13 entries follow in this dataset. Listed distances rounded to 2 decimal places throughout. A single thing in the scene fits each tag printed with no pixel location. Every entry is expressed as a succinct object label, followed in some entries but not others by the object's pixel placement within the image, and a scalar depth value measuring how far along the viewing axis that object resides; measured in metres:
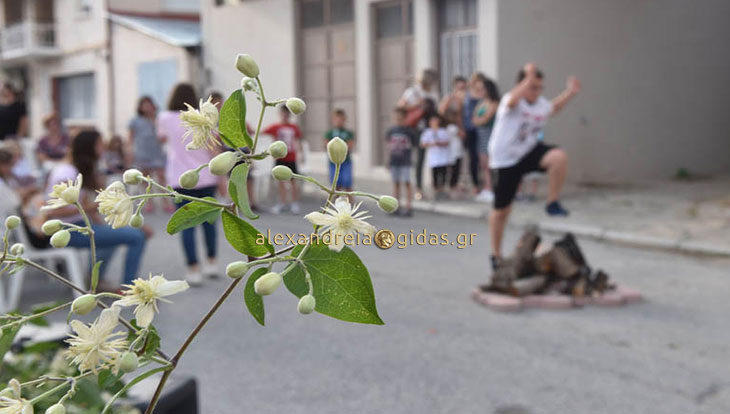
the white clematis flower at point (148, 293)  0.97
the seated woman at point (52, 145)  11.98
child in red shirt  11.43
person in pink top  6.86
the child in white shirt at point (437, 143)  12.23
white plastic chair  6.46
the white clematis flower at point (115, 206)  1.00
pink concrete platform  6.41
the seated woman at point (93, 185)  6.54
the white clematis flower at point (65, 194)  1.06
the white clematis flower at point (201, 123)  1.00
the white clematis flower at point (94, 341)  0.96
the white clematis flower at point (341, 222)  0.93
